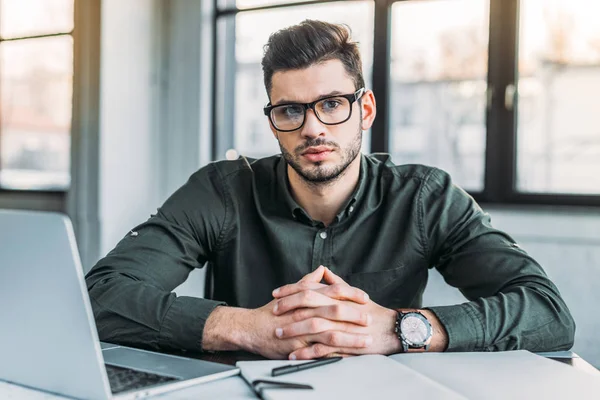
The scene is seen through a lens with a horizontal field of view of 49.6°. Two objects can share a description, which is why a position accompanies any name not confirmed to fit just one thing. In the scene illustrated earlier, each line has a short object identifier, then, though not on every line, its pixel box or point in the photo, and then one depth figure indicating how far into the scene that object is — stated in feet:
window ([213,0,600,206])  10.20
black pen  3.05
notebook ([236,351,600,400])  2.77
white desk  2.84
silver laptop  2.56
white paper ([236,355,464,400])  2.72
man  4.07
